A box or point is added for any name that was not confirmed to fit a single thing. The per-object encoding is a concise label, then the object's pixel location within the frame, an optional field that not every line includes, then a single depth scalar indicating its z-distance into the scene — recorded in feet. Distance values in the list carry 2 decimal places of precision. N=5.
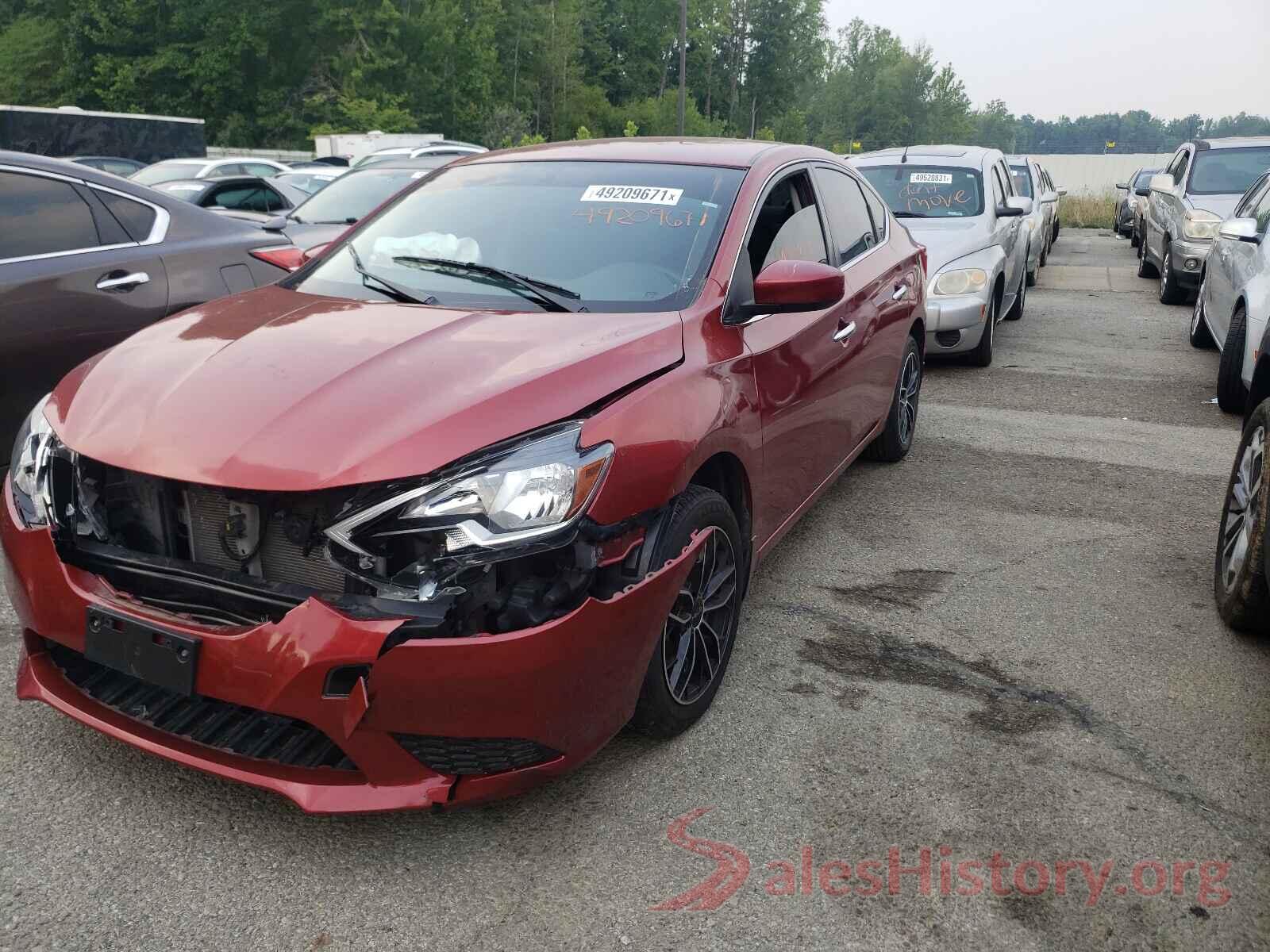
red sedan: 7.62
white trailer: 120.88
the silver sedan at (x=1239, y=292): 20.97
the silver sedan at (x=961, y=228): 27.32
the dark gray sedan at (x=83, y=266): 14.64
